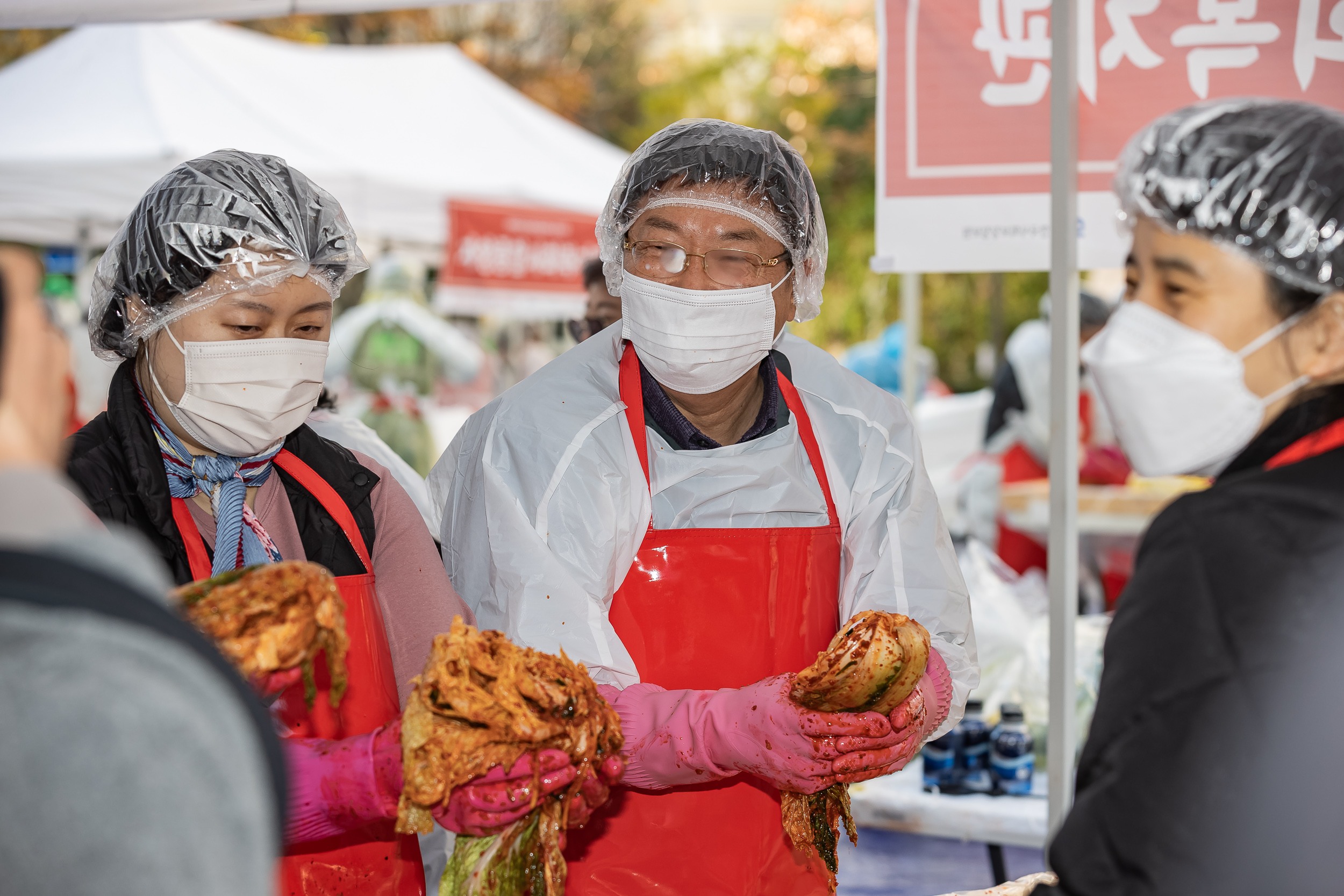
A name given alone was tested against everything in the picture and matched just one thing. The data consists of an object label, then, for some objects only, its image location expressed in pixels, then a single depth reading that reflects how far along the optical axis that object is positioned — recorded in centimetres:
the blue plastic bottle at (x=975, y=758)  341
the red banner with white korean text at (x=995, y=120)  318
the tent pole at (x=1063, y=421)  252
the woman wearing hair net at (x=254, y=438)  185
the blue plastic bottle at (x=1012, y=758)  339
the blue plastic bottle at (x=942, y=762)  339
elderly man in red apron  197
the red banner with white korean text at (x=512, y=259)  803
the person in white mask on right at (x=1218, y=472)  113
